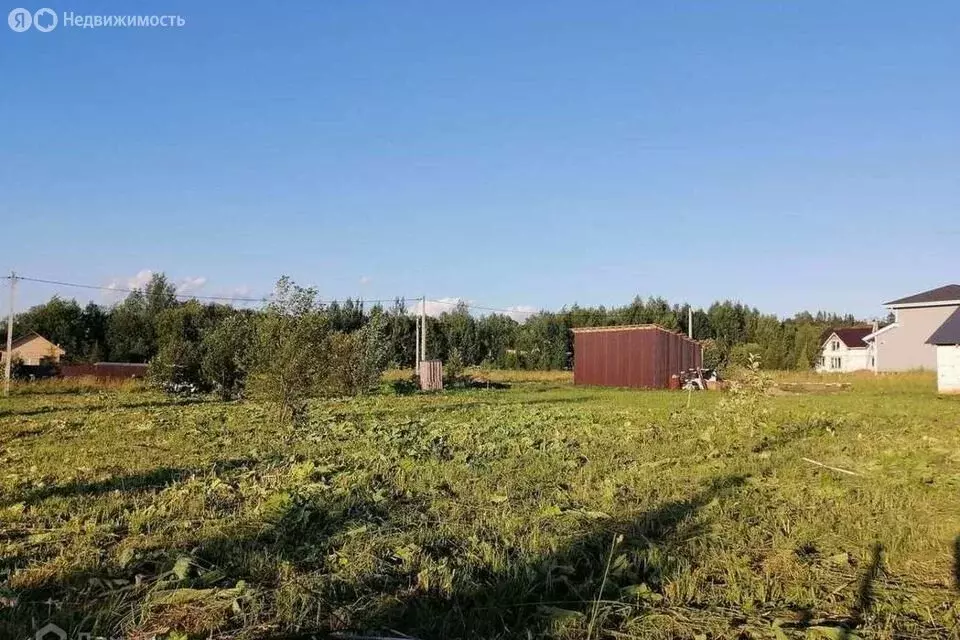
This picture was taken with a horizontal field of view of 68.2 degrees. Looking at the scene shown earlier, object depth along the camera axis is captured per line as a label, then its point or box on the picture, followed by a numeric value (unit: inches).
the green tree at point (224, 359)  940.6
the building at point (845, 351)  2637.8
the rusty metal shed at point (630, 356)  1453.0
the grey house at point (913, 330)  1916.8
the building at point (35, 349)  2251.4
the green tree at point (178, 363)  1063.0
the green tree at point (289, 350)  518.0
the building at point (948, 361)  1190.3
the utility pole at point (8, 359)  1131.6
